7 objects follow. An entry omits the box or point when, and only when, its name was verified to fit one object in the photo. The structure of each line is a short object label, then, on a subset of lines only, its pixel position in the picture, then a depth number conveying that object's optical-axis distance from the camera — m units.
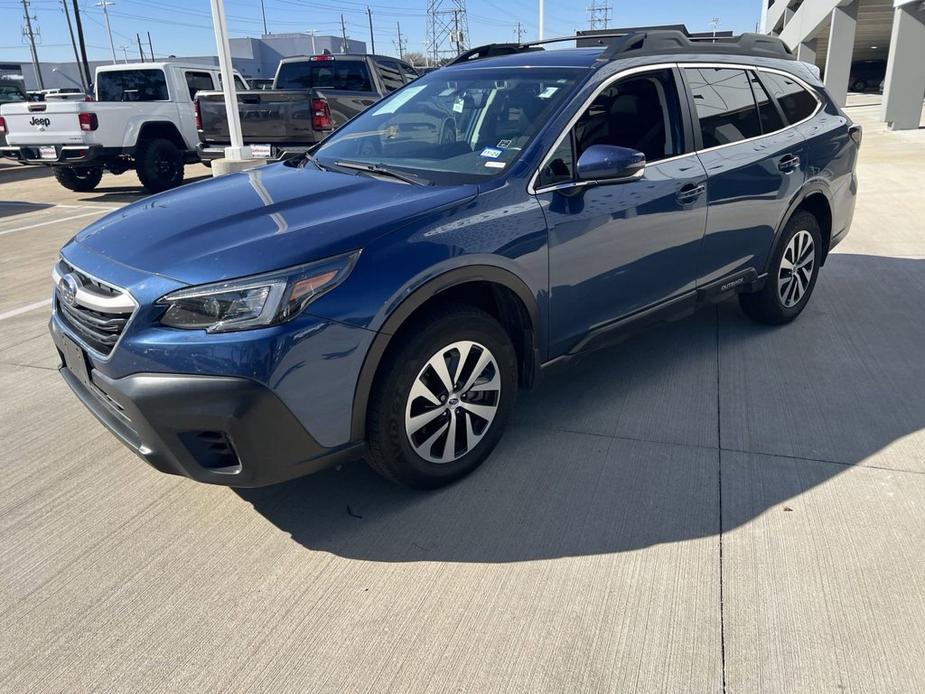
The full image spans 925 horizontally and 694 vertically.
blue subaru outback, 2.45
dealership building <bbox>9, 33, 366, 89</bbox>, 70.75
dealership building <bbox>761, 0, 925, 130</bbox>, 17.45
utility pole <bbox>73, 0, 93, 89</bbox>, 33.29
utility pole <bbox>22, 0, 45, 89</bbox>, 52.27
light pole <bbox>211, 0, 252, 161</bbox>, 9.36
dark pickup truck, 9.23
